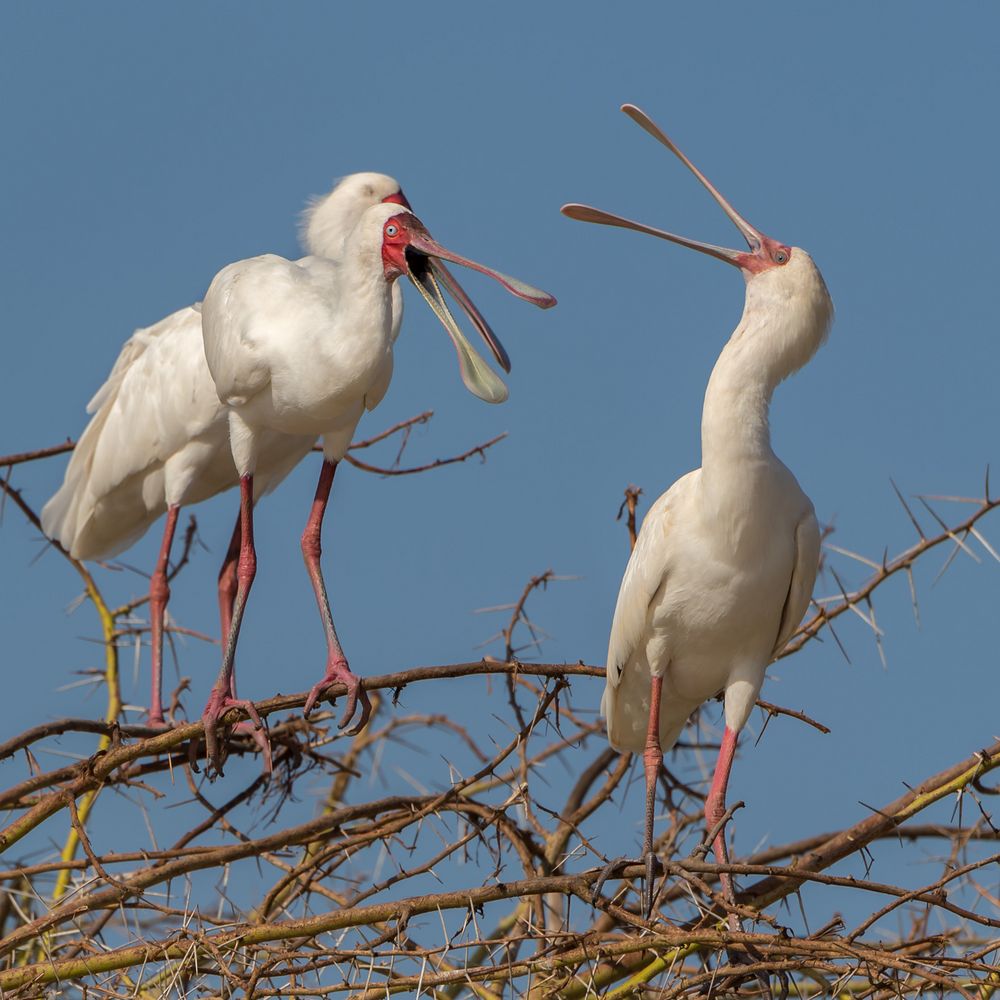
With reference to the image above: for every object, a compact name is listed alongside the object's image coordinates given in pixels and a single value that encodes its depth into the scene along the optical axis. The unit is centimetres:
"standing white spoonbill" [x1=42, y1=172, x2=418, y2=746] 1820
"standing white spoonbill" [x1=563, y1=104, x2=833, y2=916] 1302
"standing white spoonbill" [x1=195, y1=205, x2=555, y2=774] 1473
